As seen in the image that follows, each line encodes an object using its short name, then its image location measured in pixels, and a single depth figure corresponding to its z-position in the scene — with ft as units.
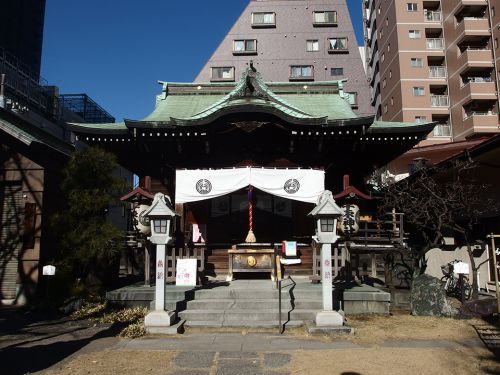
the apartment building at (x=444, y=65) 123.44
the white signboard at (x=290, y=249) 36.88
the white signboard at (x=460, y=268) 34.96
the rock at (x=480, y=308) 31.68
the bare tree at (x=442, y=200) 40.98
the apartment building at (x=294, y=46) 124.06
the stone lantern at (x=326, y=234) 29.25
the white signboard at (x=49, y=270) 35.24
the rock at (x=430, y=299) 32.96
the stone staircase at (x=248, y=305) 30.91
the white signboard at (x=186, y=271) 37.68
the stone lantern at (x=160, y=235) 29.53
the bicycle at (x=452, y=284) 39.54
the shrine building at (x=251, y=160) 42.42
